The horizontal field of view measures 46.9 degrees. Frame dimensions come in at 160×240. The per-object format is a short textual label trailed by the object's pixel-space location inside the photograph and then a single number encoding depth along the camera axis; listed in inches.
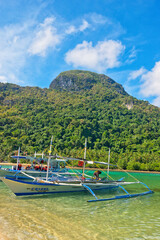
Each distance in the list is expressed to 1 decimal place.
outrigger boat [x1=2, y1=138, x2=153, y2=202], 590.0
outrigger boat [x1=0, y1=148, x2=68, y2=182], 920.9
